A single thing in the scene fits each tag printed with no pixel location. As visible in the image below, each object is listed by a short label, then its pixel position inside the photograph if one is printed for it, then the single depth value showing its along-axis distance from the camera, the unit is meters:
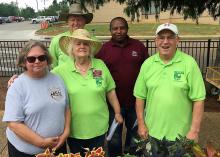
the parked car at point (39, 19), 31.69
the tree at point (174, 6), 3.98
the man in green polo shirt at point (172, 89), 1.55
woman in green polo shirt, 1.65
